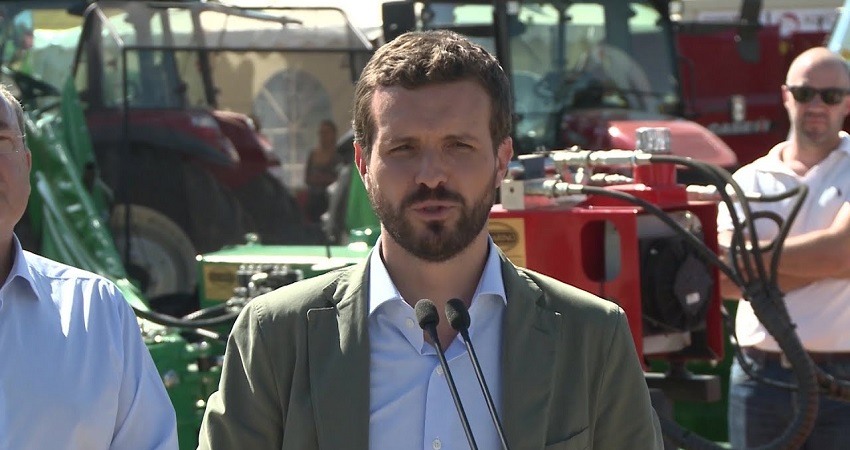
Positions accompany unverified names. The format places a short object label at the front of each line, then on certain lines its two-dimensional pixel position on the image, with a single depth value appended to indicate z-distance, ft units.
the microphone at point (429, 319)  11.53
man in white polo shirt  26.16
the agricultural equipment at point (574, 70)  55.85
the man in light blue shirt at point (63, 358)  14.20
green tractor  43.96
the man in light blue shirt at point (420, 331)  12.13
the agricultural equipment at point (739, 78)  73.71
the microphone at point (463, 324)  11.27
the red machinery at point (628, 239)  23.81
